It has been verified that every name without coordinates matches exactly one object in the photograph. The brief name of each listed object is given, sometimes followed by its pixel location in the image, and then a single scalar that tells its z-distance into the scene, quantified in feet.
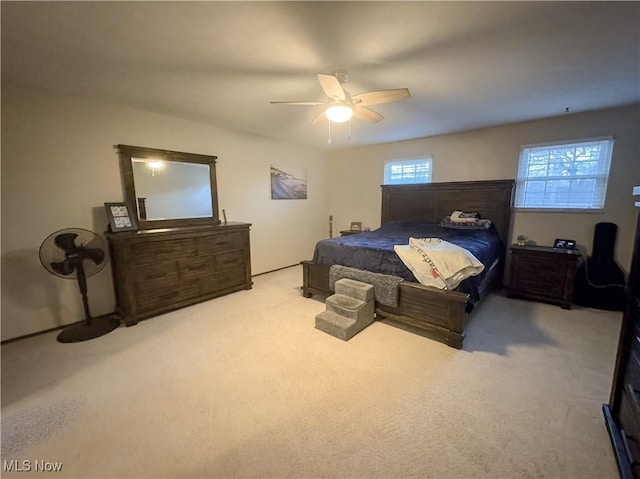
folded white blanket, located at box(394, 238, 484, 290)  8.00
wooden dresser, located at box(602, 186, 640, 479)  4.08
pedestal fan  8.10
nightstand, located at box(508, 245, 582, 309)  10.25
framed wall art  15.61
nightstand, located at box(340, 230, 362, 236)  16.63
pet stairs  8.39
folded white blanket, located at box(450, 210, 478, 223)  12.53
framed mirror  10.18
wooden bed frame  7.88
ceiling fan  6.84
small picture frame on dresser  9.36
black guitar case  10.05
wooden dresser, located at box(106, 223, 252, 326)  9.12
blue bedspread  9.36
